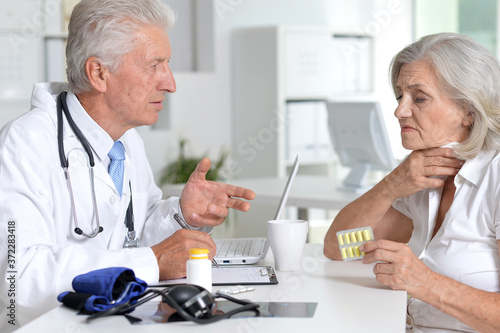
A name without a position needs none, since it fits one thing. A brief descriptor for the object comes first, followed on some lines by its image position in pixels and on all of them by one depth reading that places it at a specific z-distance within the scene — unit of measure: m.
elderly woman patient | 2.21
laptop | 2.42
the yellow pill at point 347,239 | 2.28
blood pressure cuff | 2.04
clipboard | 2.25
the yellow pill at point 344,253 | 2.26
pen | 2.60
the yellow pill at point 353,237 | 2.28
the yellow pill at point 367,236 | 2.27
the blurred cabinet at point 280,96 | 5.82
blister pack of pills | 2.27
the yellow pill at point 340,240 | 2.27
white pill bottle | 2.14
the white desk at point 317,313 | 1.96
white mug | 2.34
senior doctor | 2.27
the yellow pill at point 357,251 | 2.27
